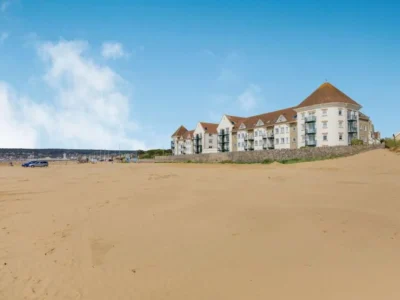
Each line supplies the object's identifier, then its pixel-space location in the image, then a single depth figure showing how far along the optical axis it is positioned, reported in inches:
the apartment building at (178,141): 4157.7
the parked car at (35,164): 2105.3
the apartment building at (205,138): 3580.2
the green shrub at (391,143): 931.0
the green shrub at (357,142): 1489.7
